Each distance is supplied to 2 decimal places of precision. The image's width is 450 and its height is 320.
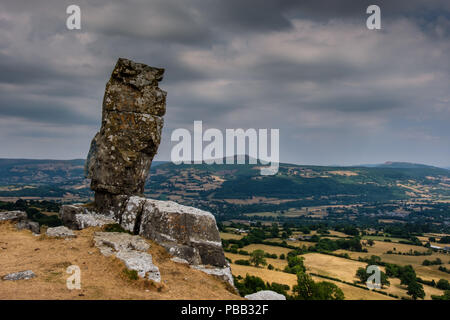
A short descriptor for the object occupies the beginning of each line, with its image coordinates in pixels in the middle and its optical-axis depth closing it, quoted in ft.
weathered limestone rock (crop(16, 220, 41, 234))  70.38
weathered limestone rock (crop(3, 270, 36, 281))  38.34
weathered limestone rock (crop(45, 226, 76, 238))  58.18
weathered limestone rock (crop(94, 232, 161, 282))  40.50
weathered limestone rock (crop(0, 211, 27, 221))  72.33
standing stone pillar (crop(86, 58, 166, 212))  69.56
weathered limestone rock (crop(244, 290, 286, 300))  44.75
